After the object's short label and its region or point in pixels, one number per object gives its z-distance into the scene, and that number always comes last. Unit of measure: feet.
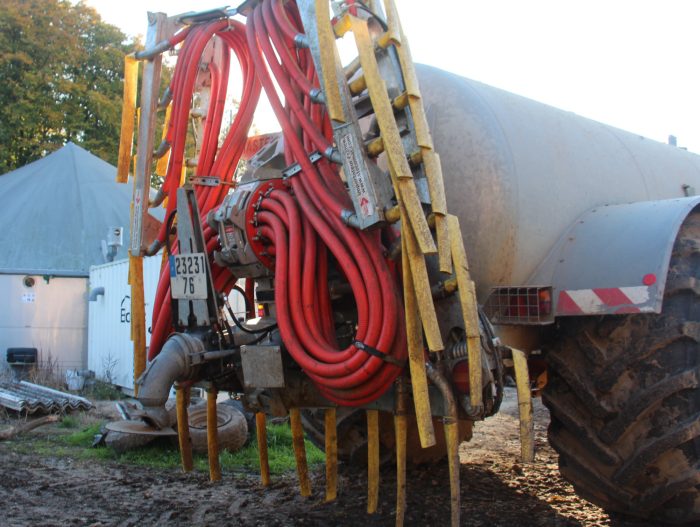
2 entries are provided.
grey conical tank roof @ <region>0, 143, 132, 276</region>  50.60
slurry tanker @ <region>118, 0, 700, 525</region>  10.13
